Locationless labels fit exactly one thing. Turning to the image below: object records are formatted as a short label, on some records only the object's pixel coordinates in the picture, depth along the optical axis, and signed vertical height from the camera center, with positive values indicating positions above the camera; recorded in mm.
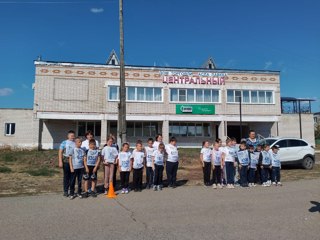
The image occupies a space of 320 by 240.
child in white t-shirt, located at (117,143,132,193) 7646 -866
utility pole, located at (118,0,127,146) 10833 +1108
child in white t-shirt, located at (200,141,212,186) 8528 -821
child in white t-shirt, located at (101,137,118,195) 7490 -695
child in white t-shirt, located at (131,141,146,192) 7786 -845
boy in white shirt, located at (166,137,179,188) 8309 -835
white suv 12086 -642
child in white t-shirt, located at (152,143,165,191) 7914 -870
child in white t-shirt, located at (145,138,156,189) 8242 -843
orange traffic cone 6970 -1519
